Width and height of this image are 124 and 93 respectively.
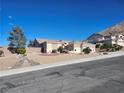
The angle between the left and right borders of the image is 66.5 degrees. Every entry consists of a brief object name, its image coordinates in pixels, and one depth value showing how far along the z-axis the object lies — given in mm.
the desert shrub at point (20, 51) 23561
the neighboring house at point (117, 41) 31490
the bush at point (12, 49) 26481
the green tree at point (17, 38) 29029
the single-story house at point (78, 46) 26904
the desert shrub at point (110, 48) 21866
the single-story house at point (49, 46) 28797
